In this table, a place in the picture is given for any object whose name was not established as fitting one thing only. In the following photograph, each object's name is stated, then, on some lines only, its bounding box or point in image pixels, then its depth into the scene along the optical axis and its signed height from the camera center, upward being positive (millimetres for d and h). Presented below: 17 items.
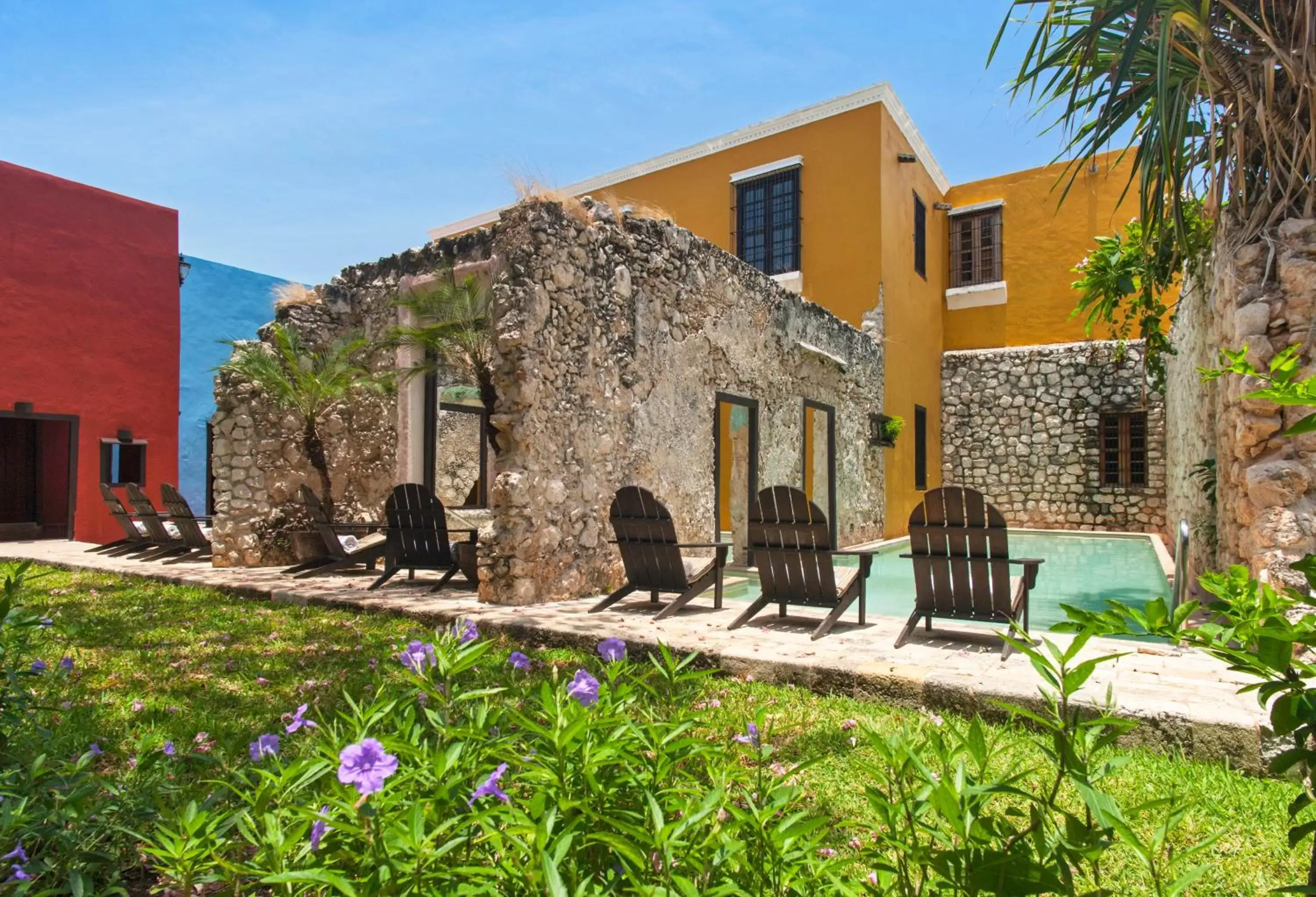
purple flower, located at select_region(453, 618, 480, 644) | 1521 -347
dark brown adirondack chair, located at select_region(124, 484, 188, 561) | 9133 -763
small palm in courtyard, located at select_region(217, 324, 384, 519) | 7875 +995
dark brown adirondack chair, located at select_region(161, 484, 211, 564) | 8812 -687
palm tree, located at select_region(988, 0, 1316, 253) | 4008 +2282
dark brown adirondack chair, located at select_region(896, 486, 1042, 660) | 4109 -537
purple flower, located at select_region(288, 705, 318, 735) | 1179 -432
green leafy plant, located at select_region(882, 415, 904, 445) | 12547 +682
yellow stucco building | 12320 +4480
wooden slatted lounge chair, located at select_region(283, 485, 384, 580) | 7430 -890
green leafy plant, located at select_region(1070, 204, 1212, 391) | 6262 +1819
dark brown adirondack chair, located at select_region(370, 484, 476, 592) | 6289 -580
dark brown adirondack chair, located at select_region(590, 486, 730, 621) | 5242 -634
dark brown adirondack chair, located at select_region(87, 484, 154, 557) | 9625 -910
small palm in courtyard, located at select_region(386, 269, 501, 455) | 6344 +1223
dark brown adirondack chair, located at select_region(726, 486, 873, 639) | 4660 -582
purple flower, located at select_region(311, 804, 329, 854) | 1019 -519
